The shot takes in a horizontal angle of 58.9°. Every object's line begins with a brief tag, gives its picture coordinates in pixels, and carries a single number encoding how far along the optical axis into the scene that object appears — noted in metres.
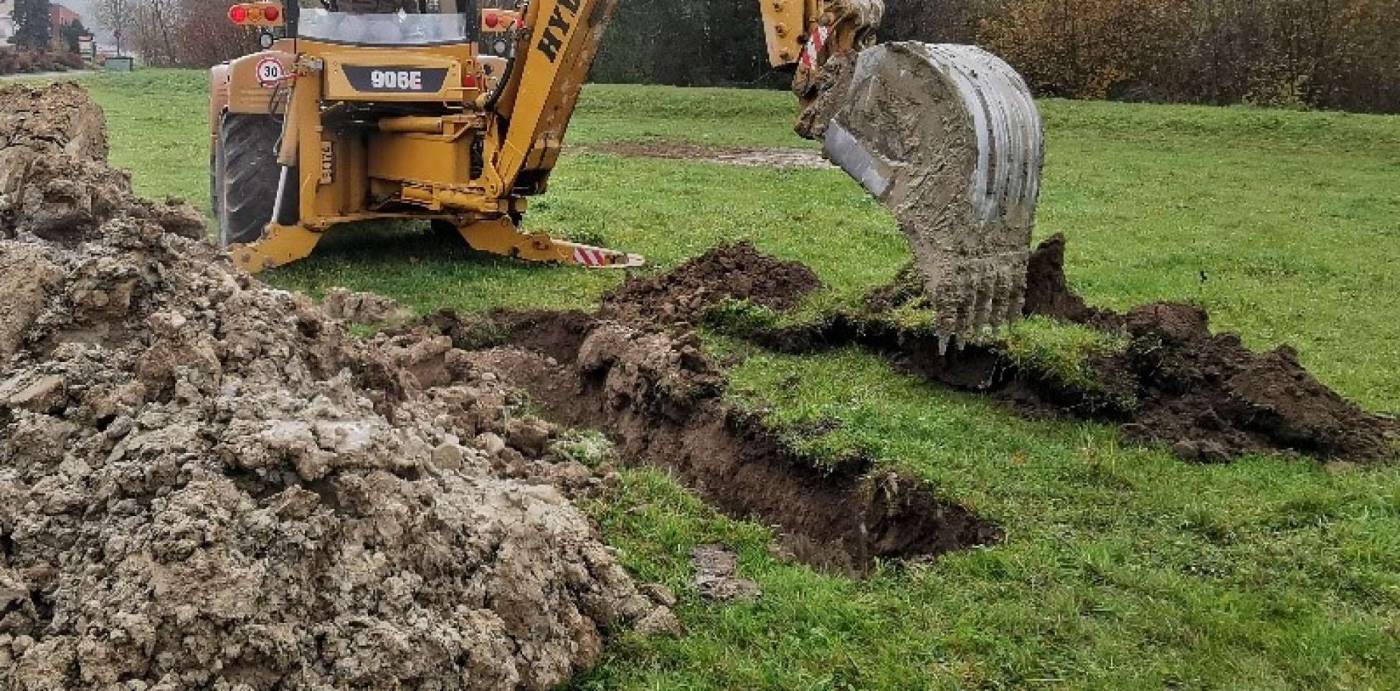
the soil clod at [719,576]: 4.75
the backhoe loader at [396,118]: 9.56
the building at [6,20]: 49.19
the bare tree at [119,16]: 49.92
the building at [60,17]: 49.37
